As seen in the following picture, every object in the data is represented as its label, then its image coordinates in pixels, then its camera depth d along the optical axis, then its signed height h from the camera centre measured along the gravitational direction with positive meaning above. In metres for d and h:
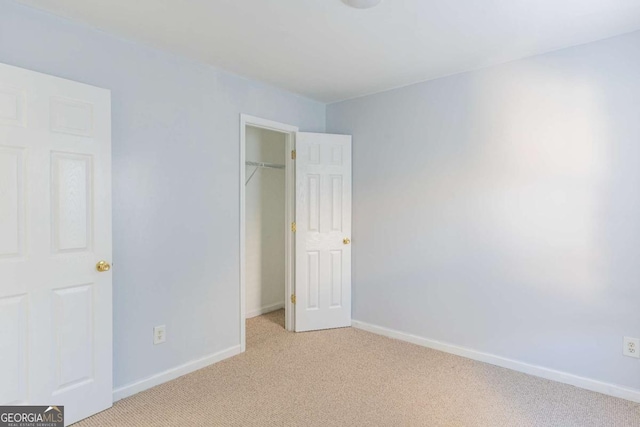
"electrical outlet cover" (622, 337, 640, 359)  2.26 -0.89
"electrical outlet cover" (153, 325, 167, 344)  2.51 -0.92
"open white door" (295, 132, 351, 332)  3.55 -0.24
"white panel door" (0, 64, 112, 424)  1.80 -0.20
